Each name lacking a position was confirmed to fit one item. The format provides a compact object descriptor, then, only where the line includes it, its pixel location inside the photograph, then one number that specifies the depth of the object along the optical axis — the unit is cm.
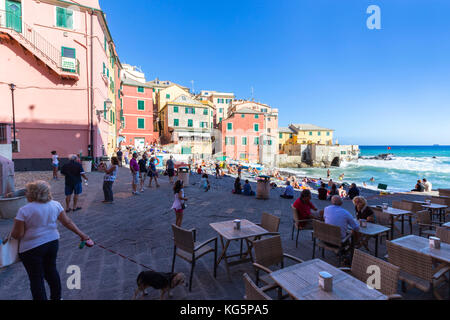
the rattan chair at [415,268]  278
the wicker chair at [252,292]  183
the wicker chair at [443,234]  370
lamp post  1160
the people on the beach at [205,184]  1093
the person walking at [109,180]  714
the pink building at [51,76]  1272
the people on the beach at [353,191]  1132
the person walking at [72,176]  599
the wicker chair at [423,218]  499
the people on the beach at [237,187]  1059
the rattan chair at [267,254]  290
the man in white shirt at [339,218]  391
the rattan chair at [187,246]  316
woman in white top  227
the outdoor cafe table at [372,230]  390
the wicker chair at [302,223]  493
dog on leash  269
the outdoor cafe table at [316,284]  206
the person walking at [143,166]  975
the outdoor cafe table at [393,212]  518
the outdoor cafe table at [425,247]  299
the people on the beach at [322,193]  1086
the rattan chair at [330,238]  381
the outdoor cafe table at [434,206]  606
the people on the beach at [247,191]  1048
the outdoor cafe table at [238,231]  352
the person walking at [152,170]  1043
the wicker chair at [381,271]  233
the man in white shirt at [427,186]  1326
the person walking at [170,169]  1163
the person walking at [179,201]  484
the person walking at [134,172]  843
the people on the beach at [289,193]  1017
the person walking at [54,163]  1018
